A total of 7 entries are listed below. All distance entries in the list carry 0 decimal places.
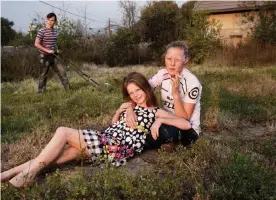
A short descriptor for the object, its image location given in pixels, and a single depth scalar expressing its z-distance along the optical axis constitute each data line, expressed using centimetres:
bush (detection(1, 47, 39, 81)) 1245
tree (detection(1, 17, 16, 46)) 3010
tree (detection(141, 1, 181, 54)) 2022
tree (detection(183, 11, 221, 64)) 1800
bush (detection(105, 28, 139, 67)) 1969
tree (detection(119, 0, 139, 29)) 2315
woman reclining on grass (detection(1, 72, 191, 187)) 329
